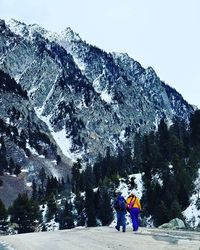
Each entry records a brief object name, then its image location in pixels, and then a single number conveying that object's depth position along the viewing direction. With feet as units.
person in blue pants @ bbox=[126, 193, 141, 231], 102.32
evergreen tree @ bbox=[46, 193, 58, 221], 475.31
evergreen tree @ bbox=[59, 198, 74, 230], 444.96
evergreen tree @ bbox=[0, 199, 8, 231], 394.32
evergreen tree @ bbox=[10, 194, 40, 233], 375.00
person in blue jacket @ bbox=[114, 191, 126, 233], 105.81
